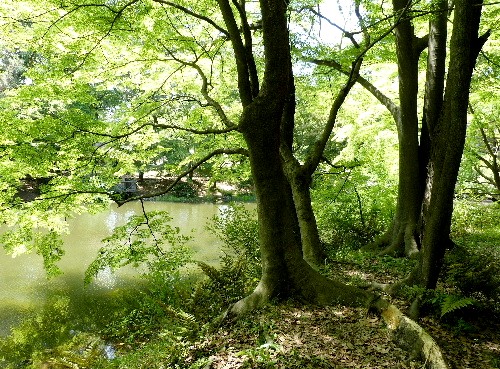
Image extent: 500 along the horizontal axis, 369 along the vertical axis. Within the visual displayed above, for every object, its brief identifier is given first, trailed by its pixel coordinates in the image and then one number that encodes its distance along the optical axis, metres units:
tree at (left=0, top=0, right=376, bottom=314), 4.26
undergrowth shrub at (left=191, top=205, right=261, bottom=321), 5.73
